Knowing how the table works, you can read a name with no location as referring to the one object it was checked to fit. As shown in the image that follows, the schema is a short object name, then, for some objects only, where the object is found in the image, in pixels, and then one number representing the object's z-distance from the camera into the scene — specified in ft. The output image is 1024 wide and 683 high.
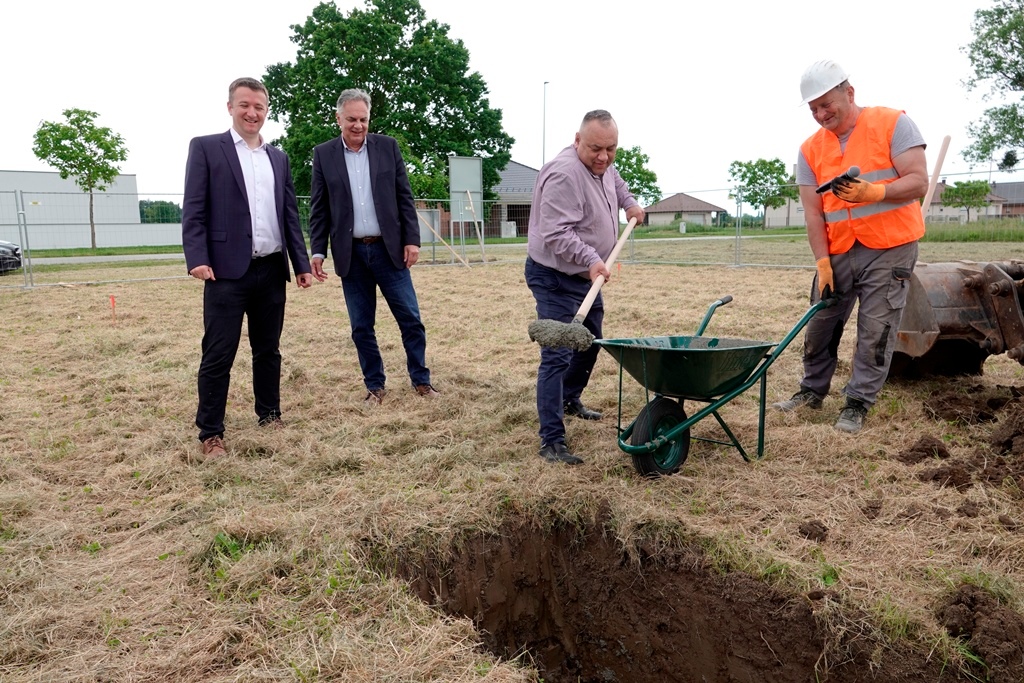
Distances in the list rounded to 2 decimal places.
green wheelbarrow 10.61
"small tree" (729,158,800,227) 195.08
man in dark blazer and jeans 15.46
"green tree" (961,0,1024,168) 91.04
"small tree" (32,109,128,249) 78.89
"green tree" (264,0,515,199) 102.32
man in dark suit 12.63
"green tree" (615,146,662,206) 179.42
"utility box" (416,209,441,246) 54.13
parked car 44.83
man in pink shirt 11.63
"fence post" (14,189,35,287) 39.19
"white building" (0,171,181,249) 47.88
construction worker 12.18
